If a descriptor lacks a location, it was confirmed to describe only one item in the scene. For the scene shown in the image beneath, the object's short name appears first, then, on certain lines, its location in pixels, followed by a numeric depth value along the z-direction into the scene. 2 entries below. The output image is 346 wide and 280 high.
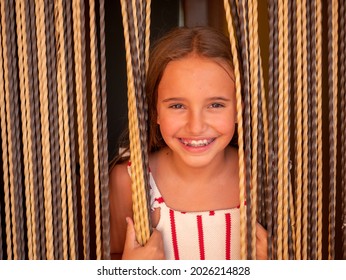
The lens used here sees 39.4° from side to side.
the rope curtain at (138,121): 0.91
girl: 1.01
